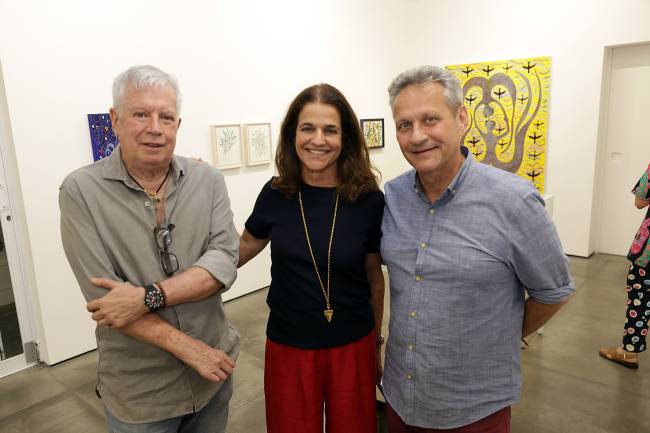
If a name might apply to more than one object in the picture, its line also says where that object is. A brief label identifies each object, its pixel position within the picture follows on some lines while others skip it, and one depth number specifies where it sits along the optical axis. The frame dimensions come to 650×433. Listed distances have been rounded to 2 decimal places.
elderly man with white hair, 1.30
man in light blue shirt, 1.31
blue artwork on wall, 3.57
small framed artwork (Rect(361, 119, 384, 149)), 6.39
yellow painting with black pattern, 5.87
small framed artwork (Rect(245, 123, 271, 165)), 4.77
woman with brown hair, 1.61
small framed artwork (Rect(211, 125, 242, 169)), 4.45
